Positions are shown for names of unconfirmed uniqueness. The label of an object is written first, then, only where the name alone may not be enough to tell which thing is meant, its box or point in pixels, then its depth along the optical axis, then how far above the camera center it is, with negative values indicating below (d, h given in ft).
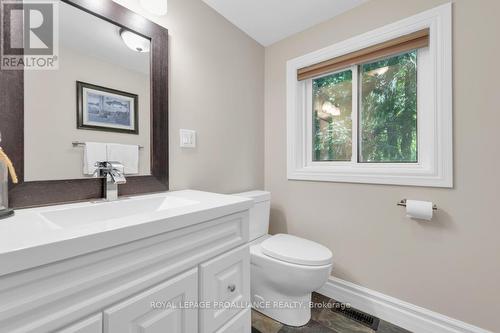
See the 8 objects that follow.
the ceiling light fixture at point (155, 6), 3.74 +2.75
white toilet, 4.10 -2.08
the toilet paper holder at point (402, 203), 4.40 -0.75
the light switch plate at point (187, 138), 4.48 +0.57
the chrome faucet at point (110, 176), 3.30 -0.15
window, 4.11 +1.37
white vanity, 1.53 -0.92
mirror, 2.90 +0.94
